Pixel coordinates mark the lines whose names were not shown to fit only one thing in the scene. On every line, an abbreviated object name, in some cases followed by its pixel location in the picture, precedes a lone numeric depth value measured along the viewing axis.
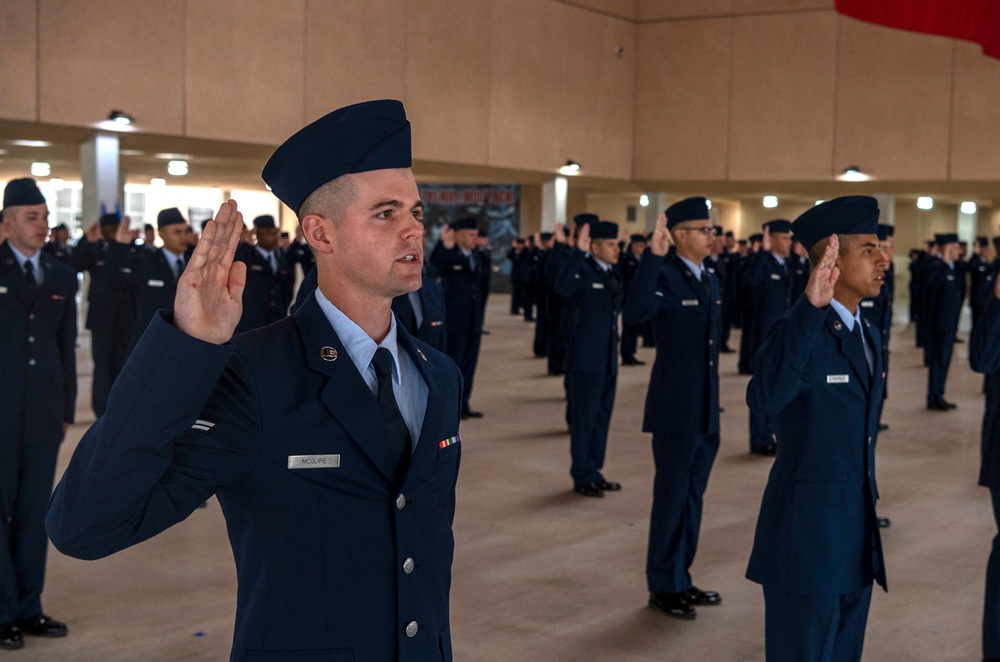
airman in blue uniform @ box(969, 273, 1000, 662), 3.89
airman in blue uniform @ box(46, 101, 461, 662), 1.39
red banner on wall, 13.59
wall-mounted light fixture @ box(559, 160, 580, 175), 21.17
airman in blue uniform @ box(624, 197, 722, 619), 4.94
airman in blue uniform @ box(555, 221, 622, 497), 7.24
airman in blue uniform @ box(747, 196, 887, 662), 3.15
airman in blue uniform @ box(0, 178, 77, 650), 4.37
